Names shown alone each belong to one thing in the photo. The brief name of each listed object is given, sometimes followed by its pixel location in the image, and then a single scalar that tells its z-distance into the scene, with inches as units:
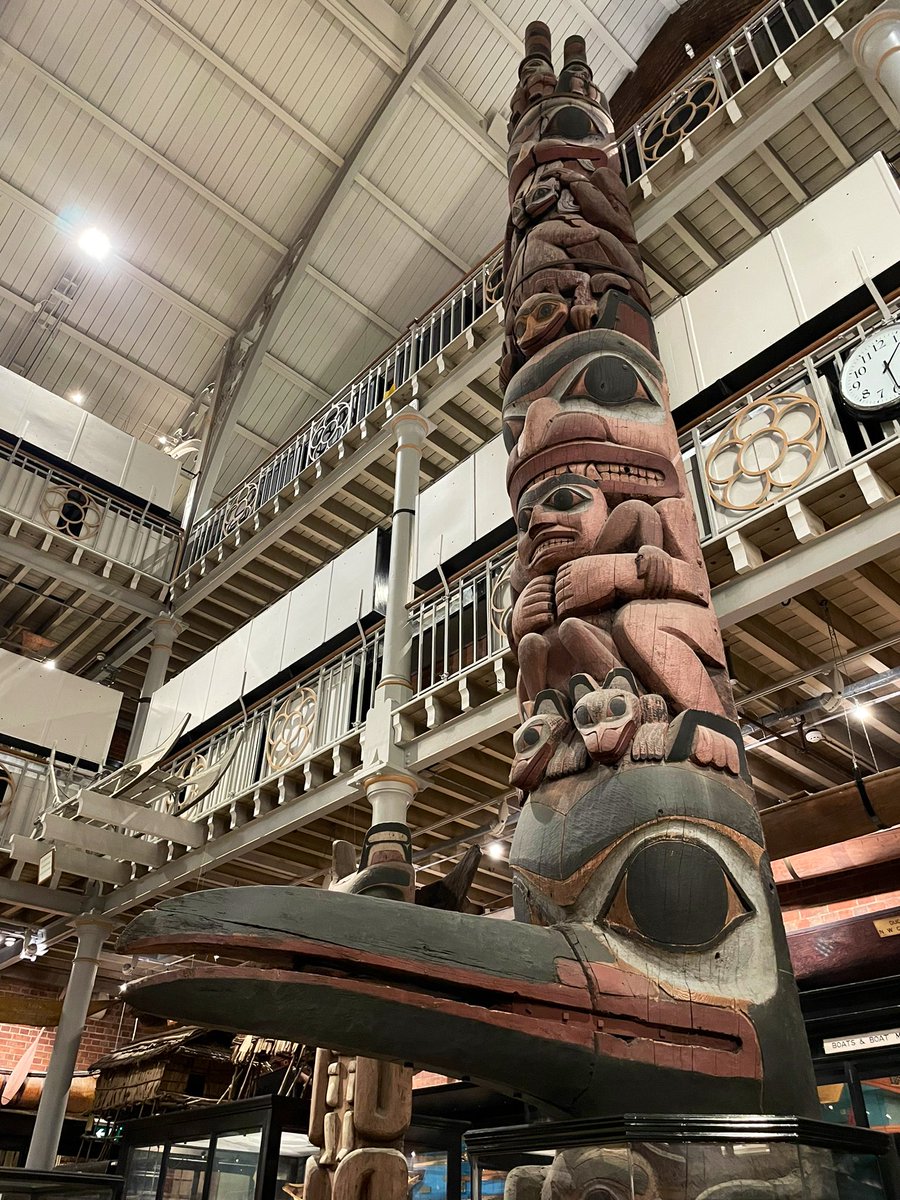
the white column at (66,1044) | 362.3
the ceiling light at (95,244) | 576.4
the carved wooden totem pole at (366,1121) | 160.9
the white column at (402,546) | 311.9
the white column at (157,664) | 522.3
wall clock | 196.5
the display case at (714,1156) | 62.9
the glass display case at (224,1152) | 276.8
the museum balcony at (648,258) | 323.9
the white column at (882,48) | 248.1
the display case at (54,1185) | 132.6
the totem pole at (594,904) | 65.6
